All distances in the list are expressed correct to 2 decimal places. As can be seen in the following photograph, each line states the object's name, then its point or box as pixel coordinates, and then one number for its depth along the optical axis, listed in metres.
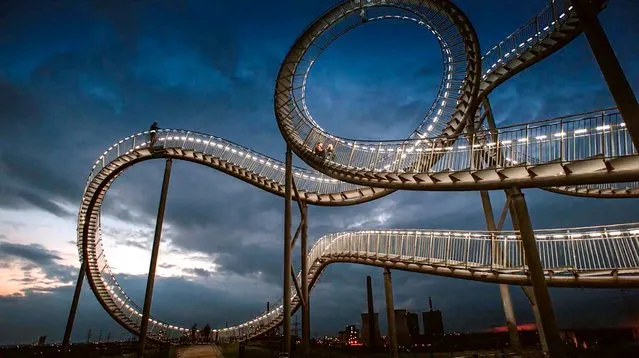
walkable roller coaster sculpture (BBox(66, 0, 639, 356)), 10.08
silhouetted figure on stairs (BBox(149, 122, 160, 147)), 20.31
